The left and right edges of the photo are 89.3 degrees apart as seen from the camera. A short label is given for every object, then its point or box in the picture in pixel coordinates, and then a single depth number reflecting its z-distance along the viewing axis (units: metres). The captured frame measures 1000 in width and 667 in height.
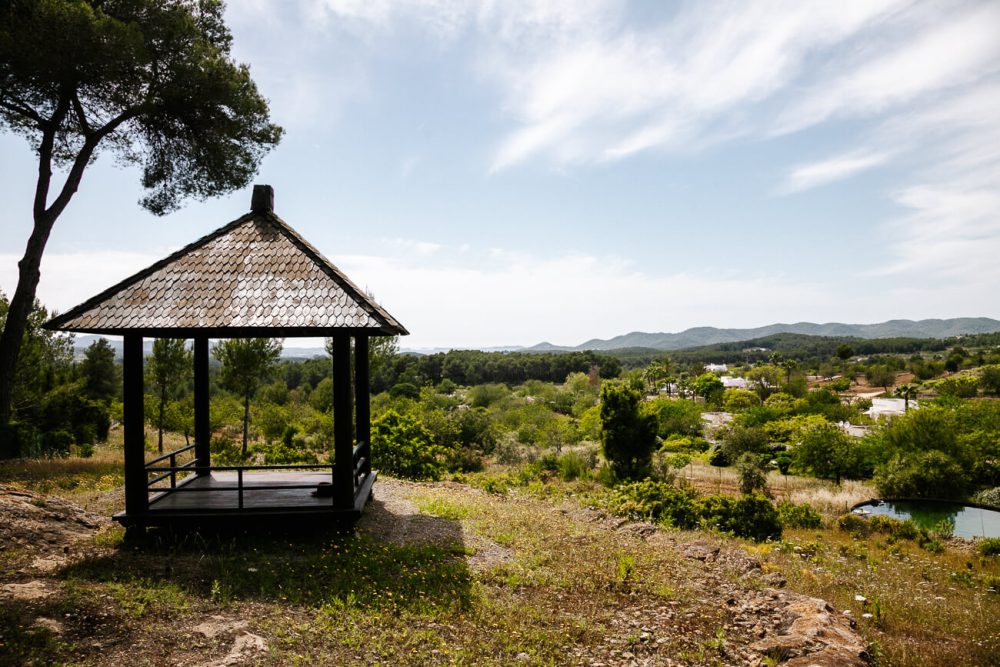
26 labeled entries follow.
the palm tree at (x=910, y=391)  50.72
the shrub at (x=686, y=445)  42.66
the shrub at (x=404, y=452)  16.16
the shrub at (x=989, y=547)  15.01
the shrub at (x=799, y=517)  17.52
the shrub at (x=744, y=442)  36.03
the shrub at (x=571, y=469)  22.12
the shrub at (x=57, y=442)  17.72
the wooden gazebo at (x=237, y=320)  7.39
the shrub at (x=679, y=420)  48.16
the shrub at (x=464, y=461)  23.01
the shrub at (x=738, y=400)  65.88
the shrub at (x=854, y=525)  17.17
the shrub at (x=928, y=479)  24.22
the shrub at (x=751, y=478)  25.09
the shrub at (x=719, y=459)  36.59
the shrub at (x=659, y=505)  12.37
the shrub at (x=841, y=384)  82.00
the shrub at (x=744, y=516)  12.96
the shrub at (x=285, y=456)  14.79
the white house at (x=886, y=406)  56.31
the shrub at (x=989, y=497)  23.56
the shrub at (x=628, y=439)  23.86
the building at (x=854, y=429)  42.68
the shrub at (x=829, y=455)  29.50
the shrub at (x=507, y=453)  26.94
